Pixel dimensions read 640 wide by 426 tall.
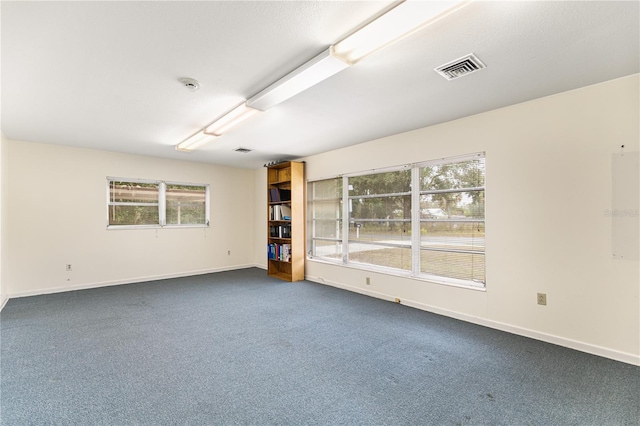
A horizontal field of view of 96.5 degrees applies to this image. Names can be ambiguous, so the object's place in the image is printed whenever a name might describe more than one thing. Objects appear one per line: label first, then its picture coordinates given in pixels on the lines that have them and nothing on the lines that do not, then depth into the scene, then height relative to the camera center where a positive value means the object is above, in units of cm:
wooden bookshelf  577 -19
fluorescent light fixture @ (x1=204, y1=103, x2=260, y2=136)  313 +112
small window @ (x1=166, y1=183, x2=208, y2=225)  618 +20
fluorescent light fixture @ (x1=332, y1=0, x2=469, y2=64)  159 +114
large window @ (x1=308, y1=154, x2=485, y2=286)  360 -13
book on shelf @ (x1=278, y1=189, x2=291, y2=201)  621 +39
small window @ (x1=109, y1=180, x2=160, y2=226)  550 +21
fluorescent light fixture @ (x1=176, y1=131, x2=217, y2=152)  419 +112
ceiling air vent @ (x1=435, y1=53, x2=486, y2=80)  221 +117
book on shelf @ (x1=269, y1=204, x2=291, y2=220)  613 +0
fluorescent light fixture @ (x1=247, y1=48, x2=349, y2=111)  212 +110
